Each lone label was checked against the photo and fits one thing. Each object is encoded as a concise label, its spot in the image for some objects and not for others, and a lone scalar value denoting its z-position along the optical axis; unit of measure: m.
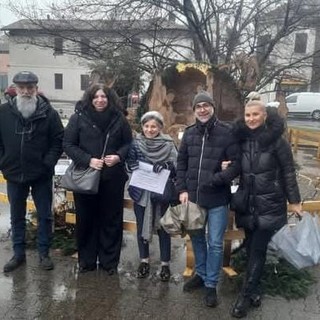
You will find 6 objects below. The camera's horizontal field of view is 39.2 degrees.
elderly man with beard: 3.92
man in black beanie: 3.47
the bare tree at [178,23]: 11.58
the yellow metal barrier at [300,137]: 13.29
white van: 29.20
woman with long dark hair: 3.82
